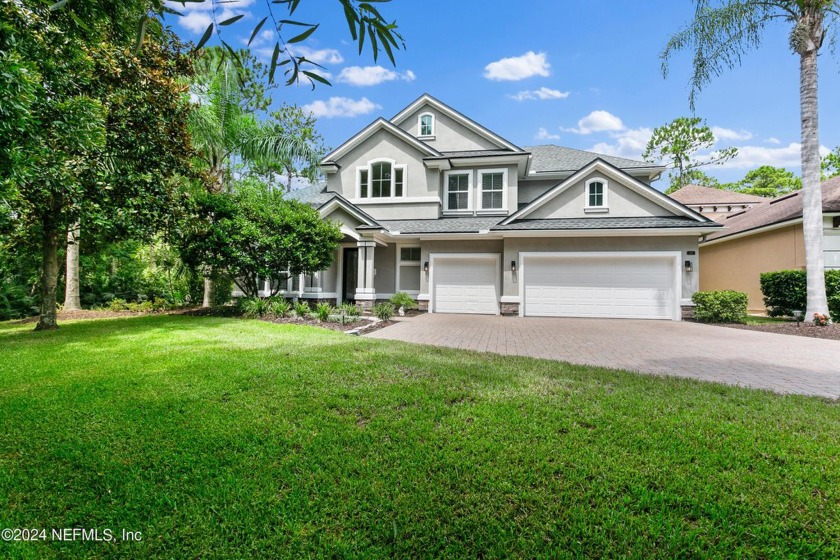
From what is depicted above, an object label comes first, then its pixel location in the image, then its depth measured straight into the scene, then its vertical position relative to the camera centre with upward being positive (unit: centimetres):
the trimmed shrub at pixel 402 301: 1323 -58
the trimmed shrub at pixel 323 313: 1022 -81
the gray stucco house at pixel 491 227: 1259 +208
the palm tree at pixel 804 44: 1046 +739
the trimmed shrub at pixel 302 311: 1067 -79
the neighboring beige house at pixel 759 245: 1277 +184
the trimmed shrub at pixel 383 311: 1133 -82
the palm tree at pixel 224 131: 1180 +545
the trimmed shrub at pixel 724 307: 1144 -59
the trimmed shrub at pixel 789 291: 1112 -8
